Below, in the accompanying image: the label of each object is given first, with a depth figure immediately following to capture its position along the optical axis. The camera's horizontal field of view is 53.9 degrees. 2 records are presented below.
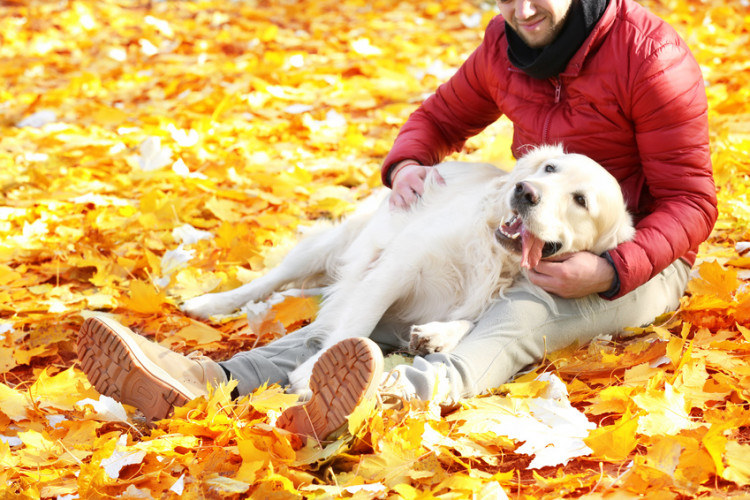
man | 2.33
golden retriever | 2.58
